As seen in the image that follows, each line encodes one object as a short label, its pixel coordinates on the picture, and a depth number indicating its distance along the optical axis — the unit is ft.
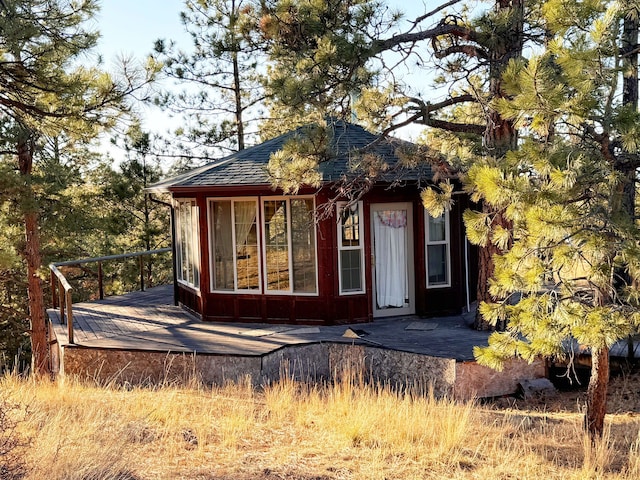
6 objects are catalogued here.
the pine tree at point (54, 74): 26.25
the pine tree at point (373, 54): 22.36
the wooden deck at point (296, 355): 25.30
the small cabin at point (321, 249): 32.24
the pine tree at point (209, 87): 59.16
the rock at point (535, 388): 25.44
